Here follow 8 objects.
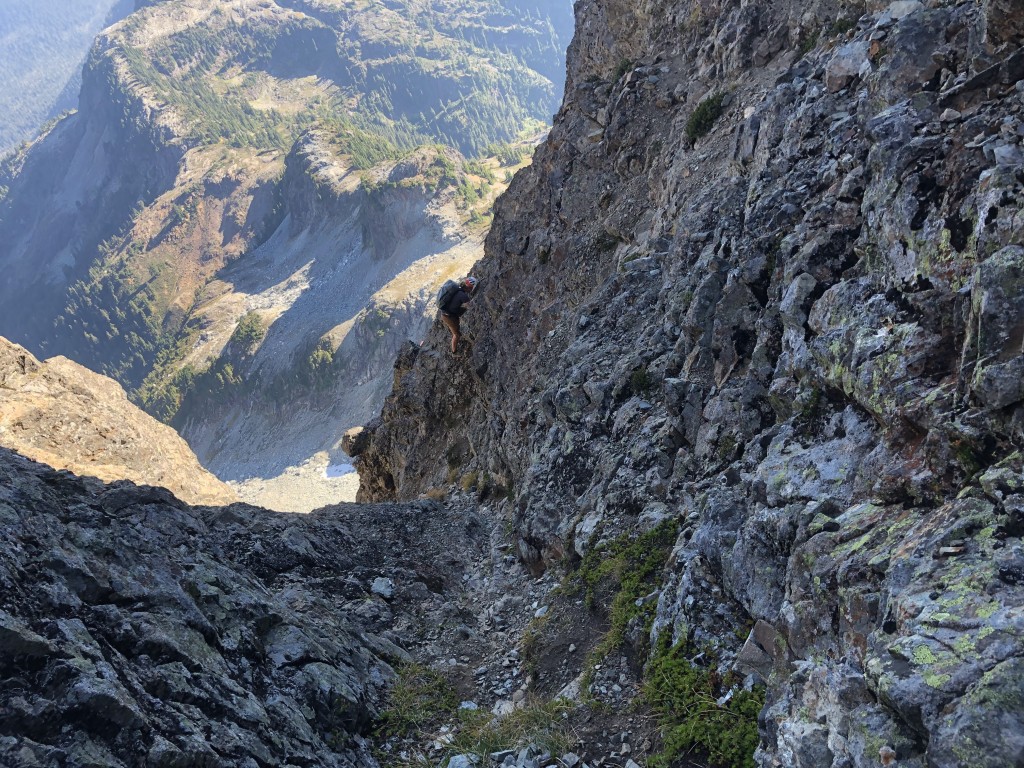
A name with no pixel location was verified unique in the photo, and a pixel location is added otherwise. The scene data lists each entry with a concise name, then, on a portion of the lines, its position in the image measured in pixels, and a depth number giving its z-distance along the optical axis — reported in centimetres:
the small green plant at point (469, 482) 2511
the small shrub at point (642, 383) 1585
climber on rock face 3241
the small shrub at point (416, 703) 1038
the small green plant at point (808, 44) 1905
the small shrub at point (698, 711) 735
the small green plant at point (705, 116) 2261
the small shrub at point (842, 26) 1656
